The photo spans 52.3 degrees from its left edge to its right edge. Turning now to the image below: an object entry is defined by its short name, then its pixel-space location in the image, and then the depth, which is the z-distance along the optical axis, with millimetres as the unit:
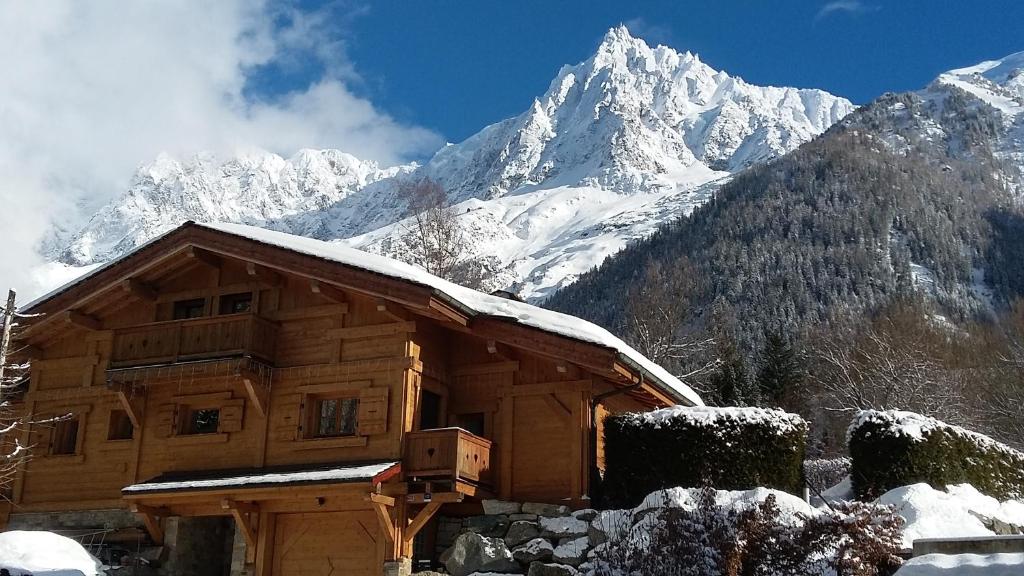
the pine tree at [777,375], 51500
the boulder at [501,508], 21828
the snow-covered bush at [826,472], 29547
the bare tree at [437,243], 38562
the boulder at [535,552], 20078
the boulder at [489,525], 21469
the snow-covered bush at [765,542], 15789
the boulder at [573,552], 19656
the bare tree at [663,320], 39688
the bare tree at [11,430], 26250
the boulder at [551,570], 19328
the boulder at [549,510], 21469
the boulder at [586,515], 20906
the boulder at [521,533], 20812
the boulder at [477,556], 20250
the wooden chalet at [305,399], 22078
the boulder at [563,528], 20438
